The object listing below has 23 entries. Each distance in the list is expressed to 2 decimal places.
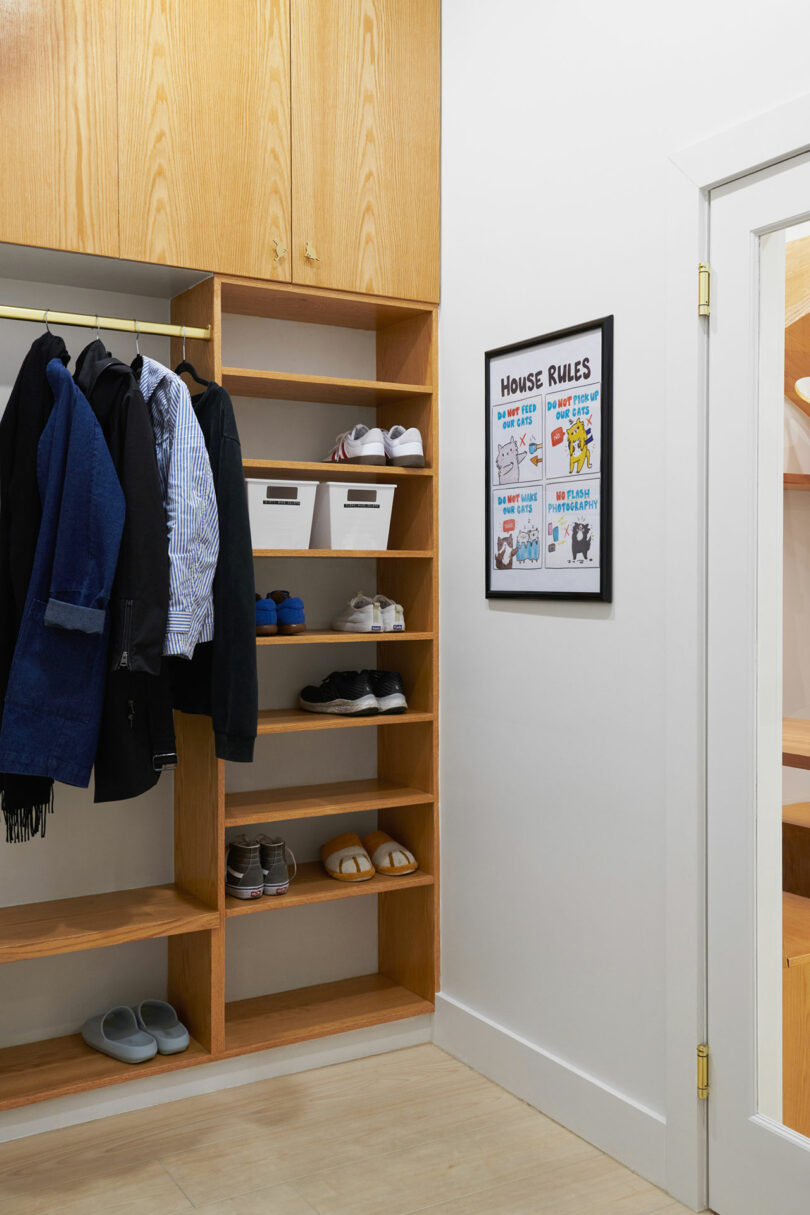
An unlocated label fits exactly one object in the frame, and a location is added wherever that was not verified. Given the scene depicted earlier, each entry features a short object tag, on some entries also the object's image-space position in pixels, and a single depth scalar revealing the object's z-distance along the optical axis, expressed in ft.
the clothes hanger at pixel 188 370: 8.24
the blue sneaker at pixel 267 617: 8.68
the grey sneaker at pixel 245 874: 8.64
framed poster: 7.56
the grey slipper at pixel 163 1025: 8.34
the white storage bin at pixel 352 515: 8.95
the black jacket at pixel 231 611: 7.86
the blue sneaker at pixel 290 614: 8.84
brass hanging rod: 7.62
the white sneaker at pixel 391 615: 9.27
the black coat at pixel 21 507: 7.34
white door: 6.40
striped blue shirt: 7.48
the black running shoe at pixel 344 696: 9.12
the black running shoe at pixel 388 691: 9.27
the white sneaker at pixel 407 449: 9.17
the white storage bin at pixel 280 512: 8.61
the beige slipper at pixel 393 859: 9.44
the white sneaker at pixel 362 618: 9.16
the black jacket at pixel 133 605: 7.18
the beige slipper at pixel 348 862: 9.25
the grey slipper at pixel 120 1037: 8.17
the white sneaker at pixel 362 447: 9.02
